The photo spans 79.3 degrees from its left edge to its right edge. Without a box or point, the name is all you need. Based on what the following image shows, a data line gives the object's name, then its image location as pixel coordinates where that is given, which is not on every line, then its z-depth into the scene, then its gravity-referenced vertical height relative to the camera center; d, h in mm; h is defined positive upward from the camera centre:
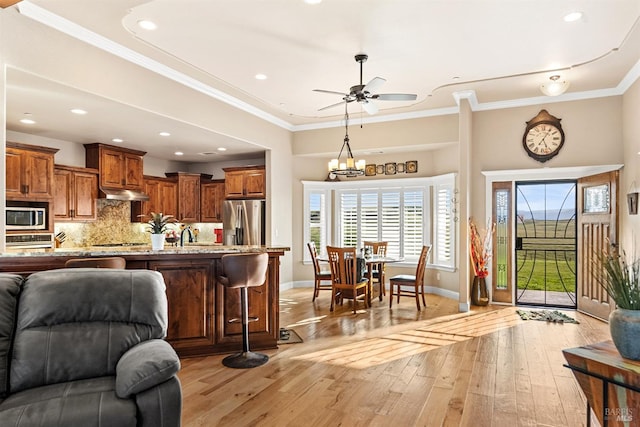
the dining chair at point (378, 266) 6703 -941
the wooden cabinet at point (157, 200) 7562 +286
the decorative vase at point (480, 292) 6344 -1305
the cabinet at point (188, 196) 8125 +379
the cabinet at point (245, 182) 7461 +611
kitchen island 3844 -910
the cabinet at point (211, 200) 8227 +294
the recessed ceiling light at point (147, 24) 3675 +1831
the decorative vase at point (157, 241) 3918 -280
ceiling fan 4227 +1340
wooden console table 1766 -820
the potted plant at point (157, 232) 3924 -187
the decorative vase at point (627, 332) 1878 -591
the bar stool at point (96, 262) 3238 -417
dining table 6173 -781
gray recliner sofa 1846 -768
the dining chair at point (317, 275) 6606 -1064
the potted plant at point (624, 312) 1885 -503
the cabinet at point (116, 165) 6598 +872
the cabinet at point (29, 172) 5254 +596
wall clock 6031 +1199
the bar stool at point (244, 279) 3725 -650
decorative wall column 5957 +373
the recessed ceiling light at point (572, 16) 3582 +1845
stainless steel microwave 5188 -54
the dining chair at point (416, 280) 6039 -1071
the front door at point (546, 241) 6691 -540
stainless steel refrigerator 7344 -163
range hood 6609 +341
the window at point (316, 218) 8117 -103
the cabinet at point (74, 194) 6035 +329
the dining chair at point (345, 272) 5758 -891
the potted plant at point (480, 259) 6296 -753
